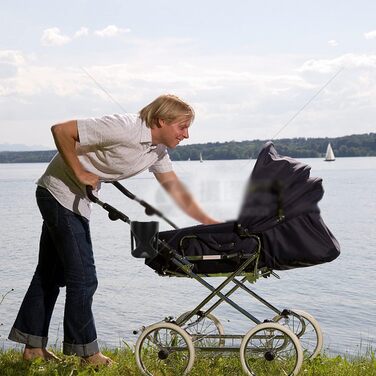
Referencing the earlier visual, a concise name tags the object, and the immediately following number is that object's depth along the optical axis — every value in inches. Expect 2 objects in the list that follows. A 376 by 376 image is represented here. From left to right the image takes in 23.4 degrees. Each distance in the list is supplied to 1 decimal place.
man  172.2
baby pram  175.3
